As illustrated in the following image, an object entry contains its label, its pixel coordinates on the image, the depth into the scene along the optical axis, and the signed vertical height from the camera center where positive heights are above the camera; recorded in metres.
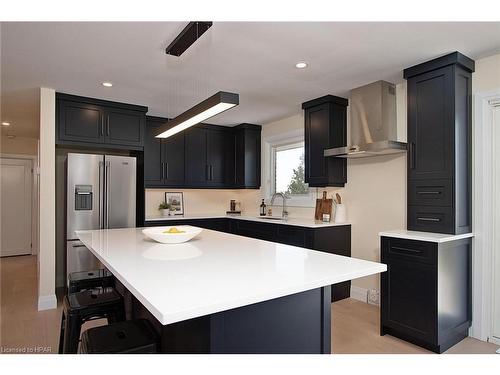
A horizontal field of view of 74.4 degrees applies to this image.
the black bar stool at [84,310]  1.85 -0.71
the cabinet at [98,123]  3.71 +0.79
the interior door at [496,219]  2.70 -0.26
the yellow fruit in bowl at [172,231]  2.45 -0.32
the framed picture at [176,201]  5.20 -0.20
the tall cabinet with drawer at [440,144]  2.66 +0.37
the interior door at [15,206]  6.34 -0.33
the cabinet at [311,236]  3.65 -0.57
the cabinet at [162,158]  4.71 +0.44
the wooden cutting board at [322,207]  4.11 -0.24
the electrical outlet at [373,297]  3.59 -1.19
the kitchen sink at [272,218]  4.55 -0.42
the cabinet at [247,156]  5.29 +0.52
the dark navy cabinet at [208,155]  5.11 +0.53
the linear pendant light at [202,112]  1.91 +0.50
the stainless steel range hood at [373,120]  3.28 +0.70
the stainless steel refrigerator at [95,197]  3.72 -0.10
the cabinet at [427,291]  2.51 -0.84
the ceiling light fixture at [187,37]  2.16 +1.06
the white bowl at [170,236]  2.27 -0.33
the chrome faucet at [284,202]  4.63 -0.21
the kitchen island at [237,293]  1.15 -0.38
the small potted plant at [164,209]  4.96 -0.31
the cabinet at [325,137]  3.85 +0.61
